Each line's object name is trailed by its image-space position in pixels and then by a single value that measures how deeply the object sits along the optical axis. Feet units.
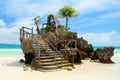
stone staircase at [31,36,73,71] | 20.84
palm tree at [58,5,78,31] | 34.64
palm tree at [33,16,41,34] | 31.60
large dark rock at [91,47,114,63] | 29.88
